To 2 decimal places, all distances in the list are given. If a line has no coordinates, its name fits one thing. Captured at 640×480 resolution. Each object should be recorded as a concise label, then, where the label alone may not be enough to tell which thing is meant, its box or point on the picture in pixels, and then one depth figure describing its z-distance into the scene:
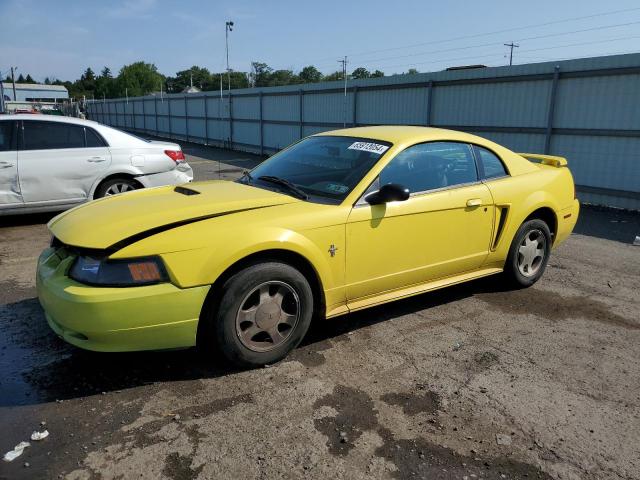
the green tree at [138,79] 119.45
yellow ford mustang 2.97
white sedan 6.99
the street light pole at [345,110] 16.08
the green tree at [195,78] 124.25
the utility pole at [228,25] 27.44
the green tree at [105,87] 119.46
